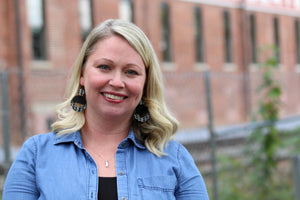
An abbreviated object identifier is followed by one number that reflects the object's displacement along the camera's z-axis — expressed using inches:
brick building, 398.2
